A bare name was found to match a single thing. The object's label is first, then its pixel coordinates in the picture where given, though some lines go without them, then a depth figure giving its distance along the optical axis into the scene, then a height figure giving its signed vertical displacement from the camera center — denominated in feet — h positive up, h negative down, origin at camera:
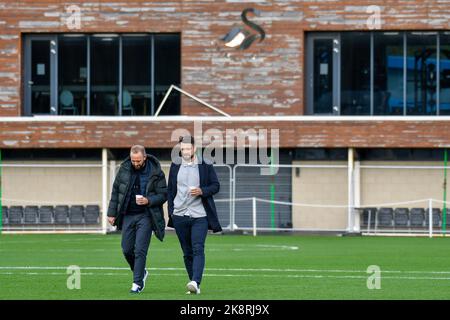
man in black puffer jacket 59.00 -2.44
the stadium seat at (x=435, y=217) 143.84 -6.79
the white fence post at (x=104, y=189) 147.74 -4.20
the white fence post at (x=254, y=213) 142.00 -6.45
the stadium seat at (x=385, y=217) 145.38 -6.88
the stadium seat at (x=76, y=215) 149.07 -7.06
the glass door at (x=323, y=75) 152.05 +8.47
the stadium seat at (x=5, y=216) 148.69 -7.21
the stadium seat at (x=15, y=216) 148.46 -7.19
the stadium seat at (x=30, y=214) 148.66 -7.03
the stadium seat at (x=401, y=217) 144.56 -6.83
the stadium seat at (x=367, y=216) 145.69 -6.83
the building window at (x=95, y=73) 154.51 +8.65
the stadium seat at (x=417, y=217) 144.15 -6.81
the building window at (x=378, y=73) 151.12 +8.68
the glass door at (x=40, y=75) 154.71 +8.38
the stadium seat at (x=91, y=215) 148.97 -7.04
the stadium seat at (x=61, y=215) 148.77 -7.07
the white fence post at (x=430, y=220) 139.44 -6.89
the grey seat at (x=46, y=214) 148.66 -6.97
